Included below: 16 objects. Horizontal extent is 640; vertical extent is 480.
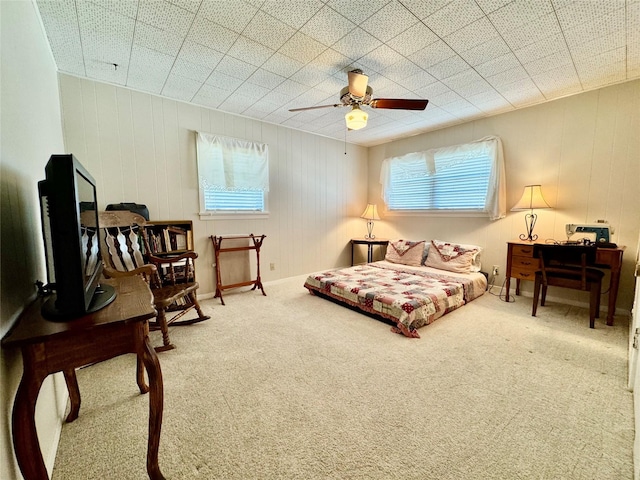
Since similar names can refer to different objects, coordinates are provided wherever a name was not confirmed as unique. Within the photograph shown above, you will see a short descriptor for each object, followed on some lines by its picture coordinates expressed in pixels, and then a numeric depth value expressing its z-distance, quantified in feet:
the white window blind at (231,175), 11.12
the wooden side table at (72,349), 2.68
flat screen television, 2.87
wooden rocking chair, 6.99
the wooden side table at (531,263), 8.20
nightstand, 15.30
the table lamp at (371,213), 15.85
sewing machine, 8.79
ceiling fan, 7.61
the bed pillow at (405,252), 13.43
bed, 8.27
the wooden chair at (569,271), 8.21
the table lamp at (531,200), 10.22
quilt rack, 11.02
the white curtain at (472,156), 11.65
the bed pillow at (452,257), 11.80
